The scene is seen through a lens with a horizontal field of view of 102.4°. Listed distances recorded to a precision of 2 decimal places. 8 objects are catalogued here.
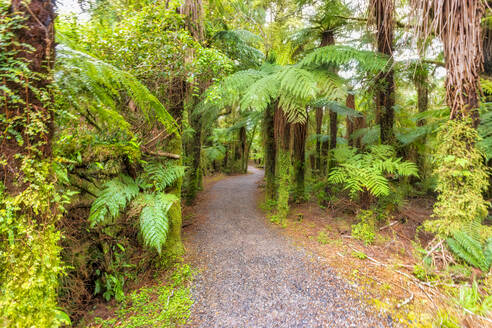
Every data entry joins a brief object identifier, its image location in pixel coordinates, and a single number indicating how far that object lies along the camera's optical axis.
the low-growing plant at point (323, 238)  3.25
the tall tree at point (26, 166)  1.09
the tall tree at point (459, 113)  2.16
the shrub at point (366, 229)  3.13
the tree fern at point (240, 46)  4.10
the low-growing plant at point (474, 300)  1.69
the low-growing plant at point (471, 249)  2.17
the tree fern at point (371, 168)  3.05
